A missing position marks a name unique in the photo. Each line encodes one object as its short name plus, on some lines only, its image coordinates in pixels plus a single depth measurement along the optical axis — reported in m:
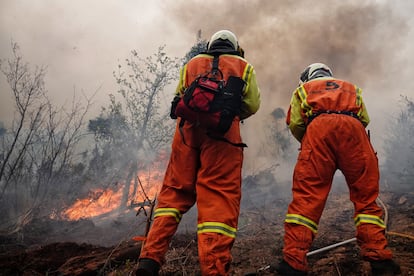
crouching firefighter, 2.04
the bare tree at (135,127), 11.15
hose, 2.56
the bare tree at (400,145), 10.45
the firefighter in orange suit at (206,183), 1.77
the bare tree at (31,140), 5.80
